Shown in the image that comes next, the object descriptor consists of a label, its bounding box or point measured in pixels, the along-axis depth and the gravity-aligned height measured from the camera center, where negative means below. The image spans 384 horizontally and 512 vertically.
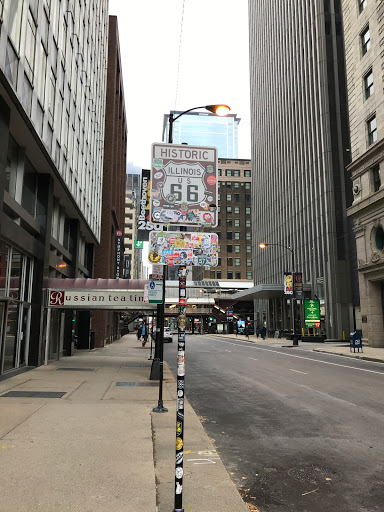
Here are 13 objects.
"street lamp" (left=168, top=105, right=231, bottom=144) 7.83 +3.98
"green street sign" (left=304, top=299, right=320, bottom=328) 41.22 +1.24
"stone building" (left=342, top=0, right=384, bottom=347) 32.88 +13.67
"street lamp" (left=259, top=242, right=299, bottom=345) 37.03 -0.84
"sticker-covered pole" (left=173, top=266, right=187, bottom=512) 4.09 -0.74
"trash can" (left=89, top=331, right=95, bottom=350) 31.58 -1.11
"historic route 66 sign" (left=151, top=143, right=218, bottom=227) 5.01 +1.67
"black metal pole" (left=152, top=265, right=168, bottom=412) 12.69 -0.11
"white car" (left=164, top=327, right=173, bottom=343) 46.91 -1.28
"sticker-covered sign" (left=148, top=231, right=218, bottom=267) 4.91 +0.89
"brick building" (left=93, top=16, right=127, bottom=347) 36.97 +12.93
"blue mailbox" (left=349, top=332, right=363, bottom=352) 27.43 -0.89
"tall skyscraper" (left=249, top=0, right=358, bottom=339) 47.91 +22.38
